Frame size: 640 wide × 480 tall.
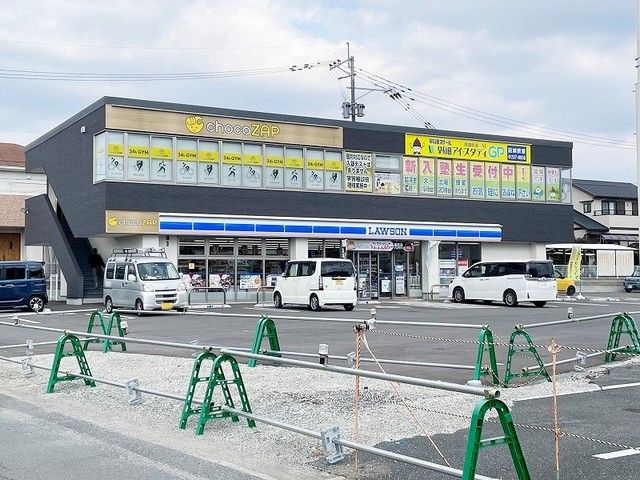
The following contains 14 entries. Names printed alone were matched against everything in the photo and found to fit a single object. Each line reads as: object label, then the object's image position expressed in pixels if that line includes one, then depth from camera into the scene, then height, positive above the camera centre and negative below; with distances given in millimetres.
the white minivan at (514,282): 31516 -510
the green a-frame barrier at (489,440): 5383 -1186
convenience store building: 33125 +3602
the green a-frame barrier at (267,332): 12703 -1001
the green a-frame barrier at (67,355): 11656 -1382
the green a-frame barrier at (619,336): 13633 -1170
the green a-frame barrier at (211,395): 8508 -1372
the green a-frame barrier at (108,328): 15167 -1124
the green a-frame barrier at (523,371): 11094 -1356
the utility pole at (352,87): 49562 +11545
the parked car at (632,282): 47500 -762
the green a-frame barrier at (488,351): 10688 -1143
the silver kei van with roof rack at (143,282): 27328 -400
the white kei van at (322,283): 28562 -469
